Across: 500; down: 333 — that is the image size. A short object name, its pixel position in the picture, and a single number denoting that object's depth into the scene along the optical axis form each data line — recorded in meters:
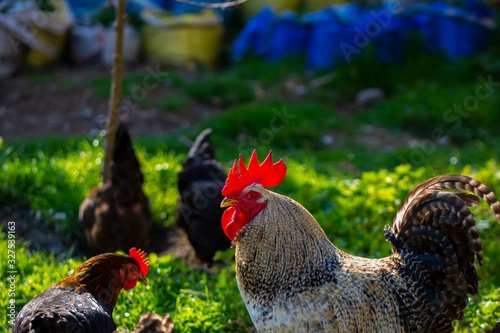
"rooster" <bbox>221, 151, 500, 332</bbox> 2.48
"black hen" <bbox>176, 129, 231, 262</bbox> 4.25
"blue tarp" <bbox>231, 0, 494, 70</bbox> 8.95
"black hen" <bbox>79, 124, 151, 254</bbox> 4.07
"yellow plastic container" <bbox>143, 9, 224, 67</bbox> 9.52
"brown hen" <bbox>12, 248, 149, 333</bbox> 2.45
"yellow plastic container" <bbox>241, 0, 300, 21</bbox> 10.61
